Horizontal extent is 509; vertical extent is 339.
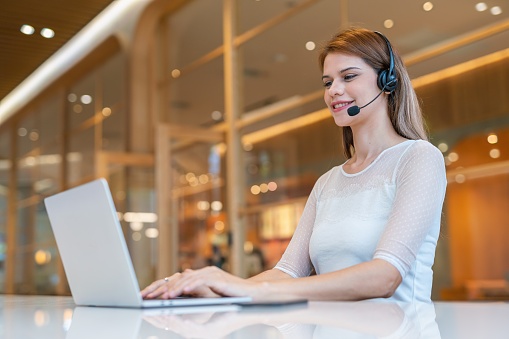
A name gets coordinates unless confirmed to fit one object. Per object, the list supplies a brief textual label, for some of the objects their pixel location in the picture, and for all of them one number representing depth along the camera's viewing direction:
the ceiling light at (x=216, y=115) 7.30
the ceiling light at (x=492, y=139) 4.33
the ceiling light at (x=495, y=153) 4.31
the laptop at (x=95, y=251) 1.36
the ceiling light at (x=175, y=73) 8.16
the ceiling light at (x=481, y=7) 4.54
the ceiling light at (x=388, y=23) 5.16
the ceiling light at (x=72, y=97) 10.81
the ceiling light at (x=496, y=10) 4.42
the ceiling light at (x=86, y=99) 10.29
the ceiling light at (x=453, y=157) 4.57
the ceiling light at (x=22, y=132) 12.84
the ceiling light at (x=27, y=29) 8.37
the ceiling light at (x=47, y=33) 8.49
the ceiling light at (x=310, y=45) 6.02
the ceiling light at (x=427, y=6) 4.89
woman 1.66
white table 0.87
